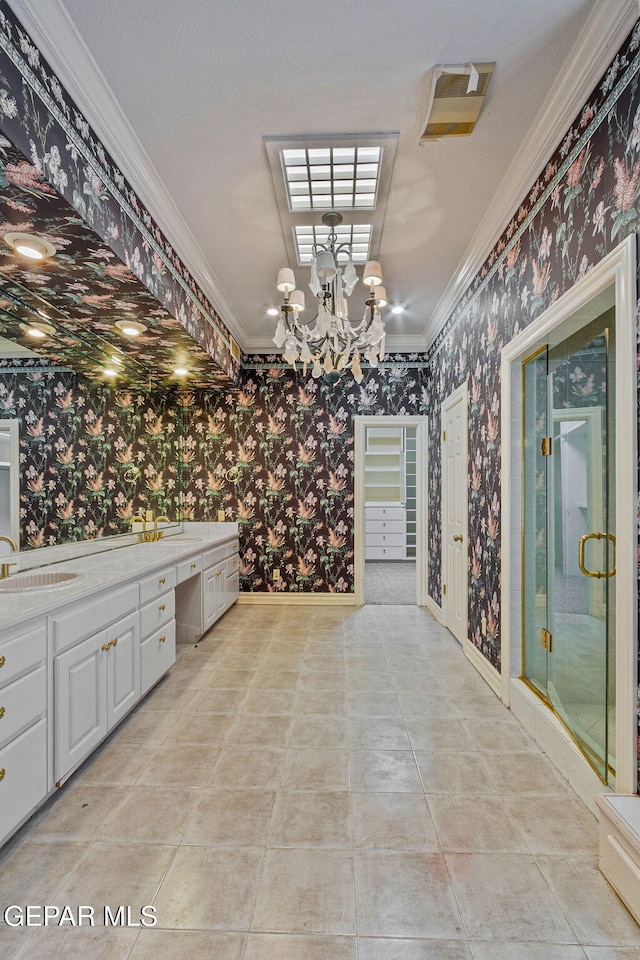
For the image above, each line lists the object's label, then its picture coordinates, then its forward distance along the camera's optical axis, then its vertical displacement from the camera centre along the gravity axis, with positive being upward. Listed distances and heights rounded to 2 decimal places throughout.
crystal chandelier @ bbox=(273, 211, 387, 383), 2.72 +1.08
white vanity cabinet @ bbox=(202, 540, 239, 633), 4.09 -0.85
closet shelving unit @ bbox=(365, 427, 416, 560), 8.04 -0.21
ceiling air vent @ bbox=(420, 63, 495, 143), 1.78 +1.52
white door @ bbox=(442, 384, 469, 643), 3.76 -0.21
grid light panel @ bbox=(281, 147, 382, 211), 2.24 +1.54
